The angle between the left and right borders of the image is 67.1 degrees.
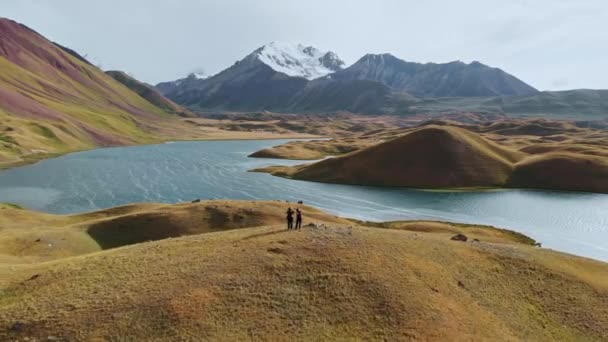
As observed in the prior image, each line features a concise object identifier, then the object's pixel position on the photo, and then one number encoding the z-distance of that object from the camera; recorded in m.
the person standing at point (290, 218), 51.53
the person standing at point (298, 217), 51.97
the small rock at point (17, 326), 32.06
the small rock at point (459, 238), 60.59
